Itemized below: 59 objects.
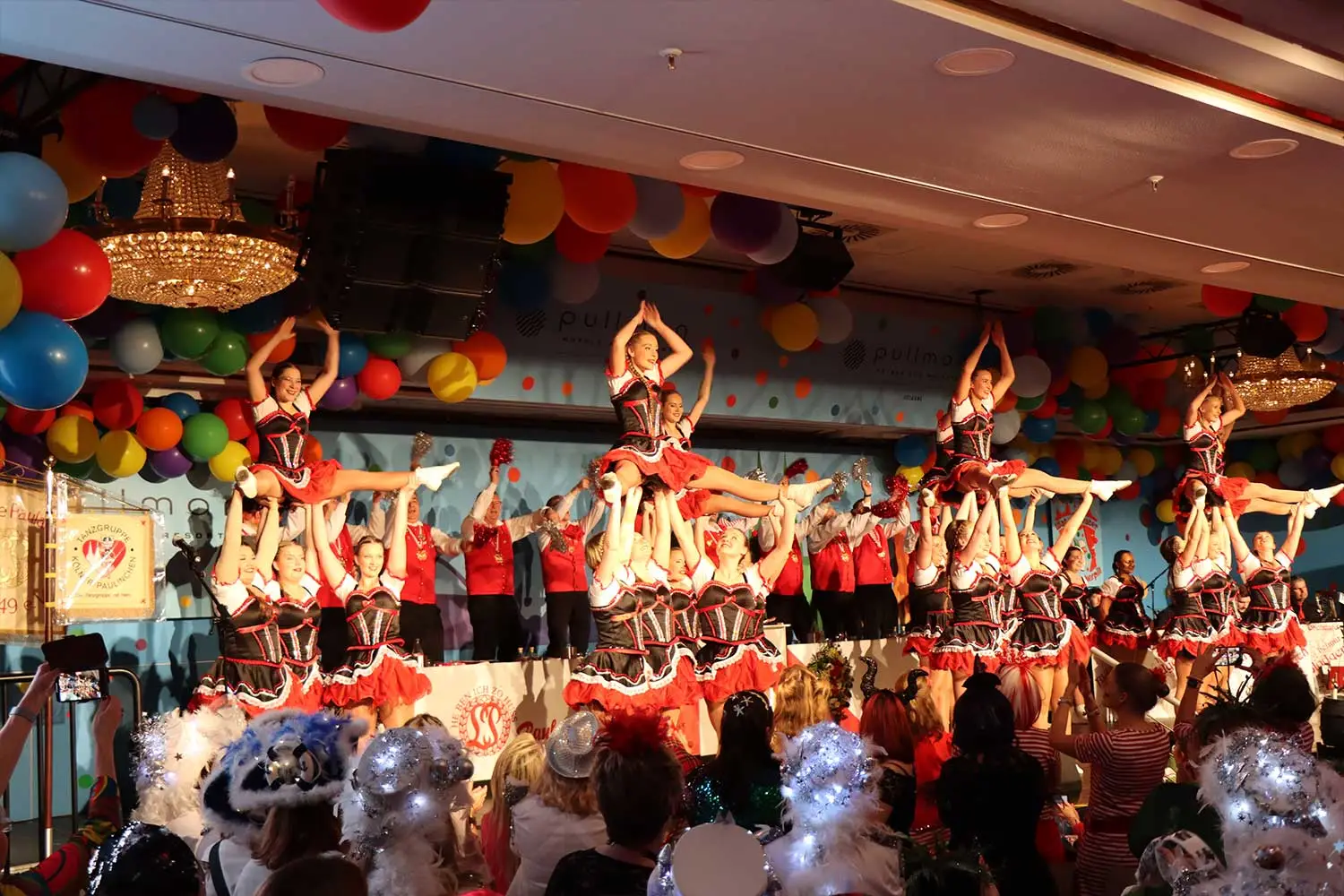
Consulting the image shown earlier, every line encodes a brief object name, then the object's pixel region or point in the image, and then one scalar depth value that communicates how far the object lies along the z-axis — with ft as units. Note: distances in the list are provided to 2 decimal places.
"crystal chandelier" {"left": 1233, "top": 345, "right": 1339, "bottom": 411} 33.06
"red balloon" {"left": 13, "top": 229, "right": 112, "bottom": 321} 14.62
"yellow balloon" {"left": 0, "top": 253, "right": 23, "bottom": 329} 13.39
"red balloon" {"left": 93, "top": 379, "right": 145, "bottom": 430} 22.99
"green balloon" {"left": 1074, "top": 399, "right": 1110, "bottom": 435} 36.68
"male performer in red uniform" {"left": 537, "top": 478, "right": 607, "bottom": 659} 29.22
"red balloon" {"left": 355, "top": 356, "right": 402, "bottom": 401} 24.32
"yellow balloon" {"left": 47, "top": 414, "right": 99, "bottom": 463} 22.12
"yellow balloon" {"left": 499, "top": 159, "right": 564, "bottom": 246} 20.49
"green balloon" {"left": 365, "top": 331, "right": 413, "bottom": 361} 23.84
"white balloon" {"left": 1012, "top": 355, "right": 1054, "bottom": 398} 33.81
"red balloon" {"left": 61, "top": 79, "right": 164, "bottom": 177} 16.05
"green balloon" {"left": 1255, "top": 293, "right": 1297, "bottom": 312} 29.73
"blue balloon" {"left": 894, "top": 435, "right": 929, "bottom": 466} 38.88
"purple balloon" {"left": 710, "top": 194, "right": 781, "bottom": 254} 22.15
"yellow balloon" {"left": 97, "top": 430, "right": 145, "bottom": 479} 23.11
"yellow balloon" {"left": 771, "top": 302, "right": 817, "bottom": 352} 30.19
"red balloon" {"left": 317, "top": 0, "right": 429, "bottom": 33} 8.98
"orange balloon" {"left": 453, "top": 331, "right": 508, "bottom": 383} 25.04
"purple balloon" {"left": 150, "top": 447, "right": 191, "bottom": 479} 24.25
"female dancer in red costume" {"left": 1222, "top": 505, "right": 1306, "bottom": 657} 32.09
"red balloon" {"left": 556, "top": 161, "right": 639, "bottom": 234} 19.88
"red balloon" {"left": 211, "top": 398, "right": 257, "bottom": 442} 25.39
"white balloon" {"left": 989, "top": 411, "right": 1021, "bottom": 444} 35.04
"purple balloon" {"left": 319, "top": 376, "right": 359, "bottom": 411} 24.06
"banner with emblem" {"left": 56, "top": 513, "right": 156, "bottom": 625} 20.86
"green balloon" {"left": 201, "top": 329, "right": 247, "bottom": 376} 21.97
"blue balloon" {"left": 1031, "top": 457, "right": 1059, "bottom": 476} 41.91
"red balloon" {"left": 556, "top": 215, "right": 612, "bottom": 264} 23.59
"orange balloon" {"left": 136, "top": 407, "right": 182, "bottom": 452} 23.66
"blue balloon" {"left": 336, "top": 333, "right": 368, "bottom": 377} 23.53
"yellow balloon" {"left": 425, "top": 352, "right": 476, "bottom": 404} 24.54
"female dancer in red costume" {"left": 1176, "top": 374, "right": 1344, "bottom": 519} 31.89
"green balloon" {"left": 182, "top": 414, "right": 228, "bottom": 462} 24.34
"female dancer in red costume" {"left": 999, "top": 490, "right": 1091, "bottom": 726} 28.53
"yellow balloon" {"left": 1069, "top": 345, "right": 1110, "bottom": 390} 35.55
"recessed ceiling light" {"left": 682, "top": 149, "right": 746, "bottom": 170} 15.35
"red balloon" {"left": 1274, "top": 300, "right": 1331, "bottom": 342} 30.32
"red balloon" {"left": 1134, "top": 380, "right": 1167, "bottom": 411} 38.17
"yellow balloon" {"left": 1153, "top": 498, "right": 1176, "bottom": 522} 48.29
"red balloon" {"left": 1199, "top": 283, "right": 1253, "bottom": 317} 27.43
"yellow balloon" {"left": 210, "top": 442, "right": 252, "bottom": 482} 24.94
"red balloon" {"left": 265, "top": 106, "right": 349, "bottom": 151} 17.62
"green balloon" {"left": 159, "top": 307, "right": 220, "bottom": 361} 21.44
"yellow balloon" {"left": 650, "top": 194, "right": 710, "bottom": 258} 21.97
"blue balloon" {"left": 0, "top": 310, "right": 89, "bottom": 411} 13.96
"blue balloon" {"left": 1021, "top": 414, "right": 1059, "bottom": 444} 37.40
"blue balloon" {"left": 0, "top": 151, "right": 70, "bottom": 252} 13.11
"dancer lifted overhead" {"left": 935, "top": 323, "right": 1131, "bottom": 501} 27.76
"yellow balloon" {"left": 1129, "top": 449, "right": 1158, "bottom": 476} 45.37
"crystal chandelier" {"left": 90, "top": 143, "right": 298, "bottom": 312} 17.63
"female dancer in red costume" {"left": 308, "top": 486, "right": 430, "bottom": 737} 21.40
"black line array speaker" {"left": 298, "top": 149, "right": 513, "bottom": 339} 18.89
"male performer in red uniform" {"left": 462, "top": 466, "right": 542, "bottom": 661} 28.60
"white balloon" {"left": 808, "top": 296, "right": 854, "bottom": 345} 30.68
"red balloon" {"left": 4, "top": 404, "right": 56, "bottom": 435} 21.65
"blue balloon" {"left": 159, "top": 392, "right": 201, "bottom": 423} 24.53
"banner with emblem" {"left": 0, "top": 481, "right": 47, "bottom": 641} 13.50
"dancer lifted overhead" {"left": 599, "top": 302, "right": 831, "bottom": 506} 22.06
